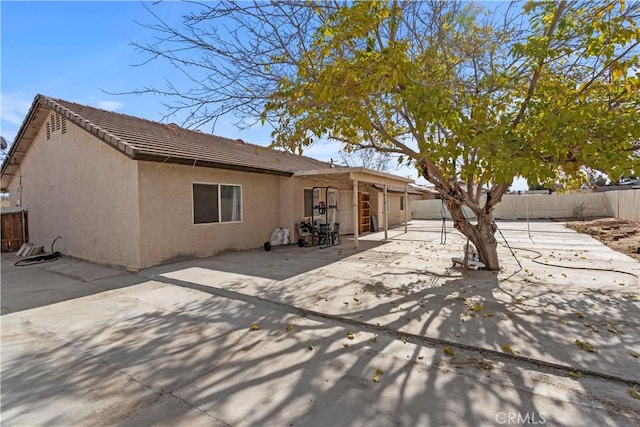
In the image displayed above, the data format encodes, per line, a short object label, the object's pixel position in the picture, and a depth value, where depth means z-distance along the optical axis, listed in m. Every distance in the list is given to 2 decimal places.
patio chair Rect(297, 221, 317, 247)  11.31
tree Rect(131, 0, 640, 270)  4.26
